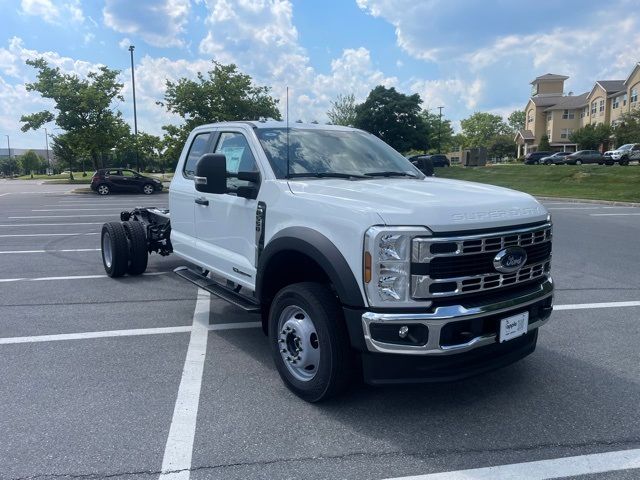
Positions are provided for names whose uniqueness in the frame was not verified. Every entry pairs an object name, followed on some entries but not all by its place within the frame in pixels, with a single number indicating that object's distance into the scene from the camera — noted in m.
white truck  3.09
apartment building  62.32
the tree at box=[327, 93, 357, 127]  60.47
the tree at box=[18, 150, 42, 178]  103.53
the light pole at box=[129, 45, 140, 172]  35.00
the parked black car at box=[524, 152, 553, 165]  55.72
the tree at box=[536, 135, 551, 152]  73.12
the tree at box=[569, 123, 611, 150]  58.29
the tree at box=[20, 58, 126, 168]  31.00
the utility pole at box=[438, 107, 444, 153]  74.80
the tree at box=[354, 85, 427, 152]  57.44
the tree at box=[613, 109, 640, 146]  43.47
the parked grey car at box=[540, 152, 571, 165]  49.35
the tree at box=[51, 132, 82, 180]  32.06
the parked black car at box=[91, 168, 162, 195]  28.75
